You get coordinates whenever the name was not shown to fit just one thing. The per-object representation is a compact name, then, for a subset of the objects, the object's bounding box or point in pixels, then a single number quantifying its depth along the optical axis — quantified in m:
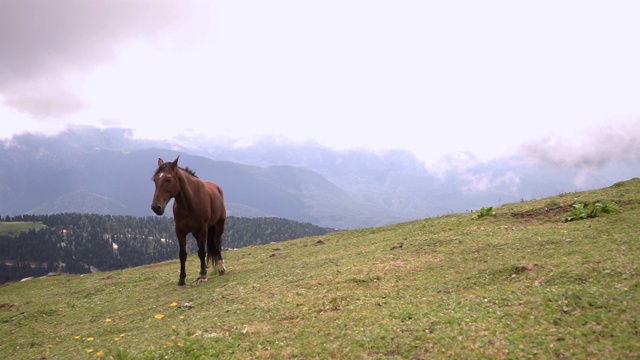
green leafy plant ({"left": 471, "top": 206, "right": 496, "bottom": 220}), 19.67
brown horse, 14.09
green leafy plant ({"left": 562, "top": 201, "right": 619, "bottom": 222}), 15.12
